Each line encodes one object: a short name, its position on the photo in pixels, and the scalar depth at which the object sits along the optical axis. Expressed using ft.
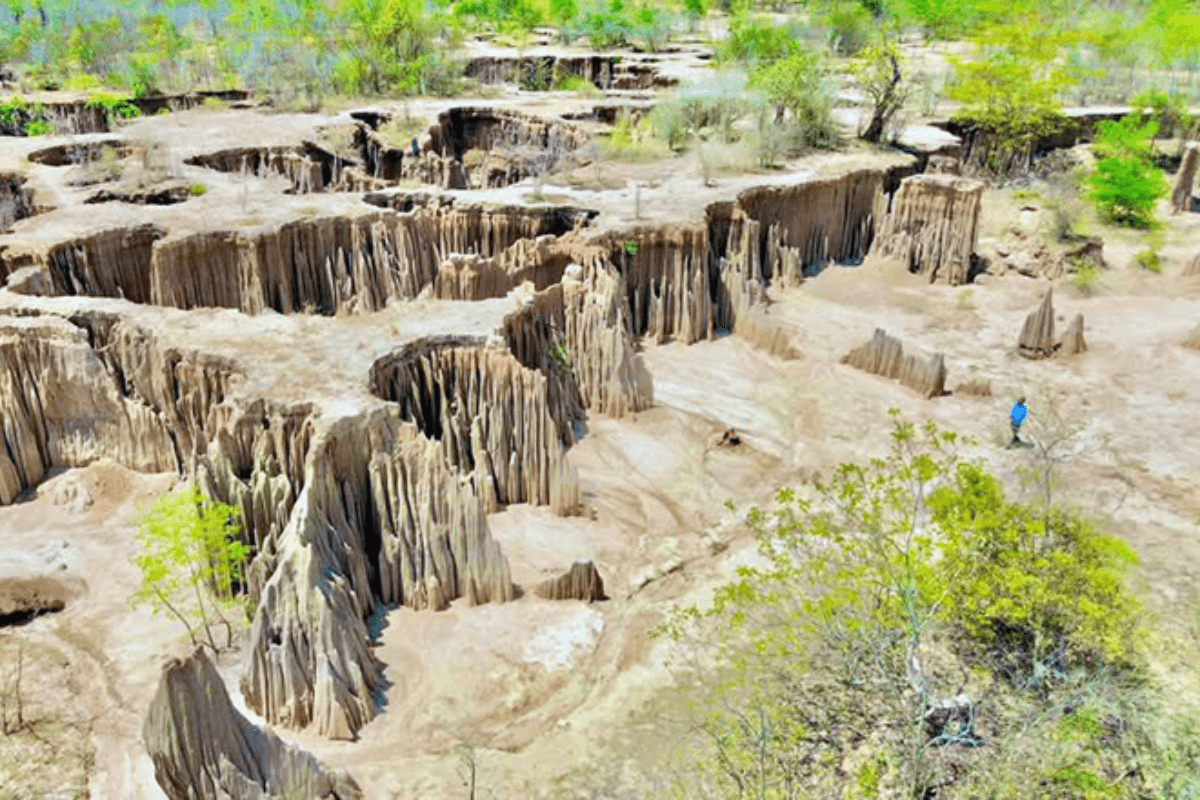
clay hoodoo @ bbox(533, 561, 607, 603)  47.75
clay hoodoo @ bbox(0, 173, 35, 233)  76.84
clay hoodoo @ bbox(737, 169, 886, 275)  93.61
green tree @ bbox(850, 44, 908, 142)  115.96
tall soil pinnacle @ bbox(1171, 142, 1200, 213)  114.21
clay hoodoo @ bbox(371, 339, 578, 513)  54.85
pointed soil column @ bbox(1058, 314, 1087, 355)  80.69
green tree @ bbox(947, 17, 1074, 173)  128.67
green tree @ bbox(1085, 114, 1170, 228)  110.11
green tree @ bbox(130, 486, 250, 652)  42.29
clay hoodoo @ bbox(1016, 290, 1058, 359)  79.56
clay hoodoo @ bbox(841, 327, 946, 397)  72.43
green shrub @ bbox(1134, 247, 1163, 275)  101.09
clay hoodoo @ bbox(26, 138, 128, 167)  102.94
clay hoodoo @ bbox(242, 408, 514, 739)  39.37
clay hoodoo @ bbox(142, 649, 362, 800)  31.94
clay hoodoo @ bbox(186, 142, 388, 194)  102.68
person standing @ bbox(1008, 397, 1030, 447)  63.26
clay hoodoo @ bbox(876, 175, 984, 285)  96.84
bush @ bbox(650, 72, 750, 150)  116.98
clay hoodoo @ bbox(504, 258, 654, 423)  66.49
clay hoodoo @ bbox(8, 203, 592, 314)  71.31
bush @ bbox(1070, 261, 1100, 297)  96.13
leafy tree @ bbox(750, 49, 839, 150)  114.52
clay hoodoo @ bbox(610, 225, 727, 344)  80.28
